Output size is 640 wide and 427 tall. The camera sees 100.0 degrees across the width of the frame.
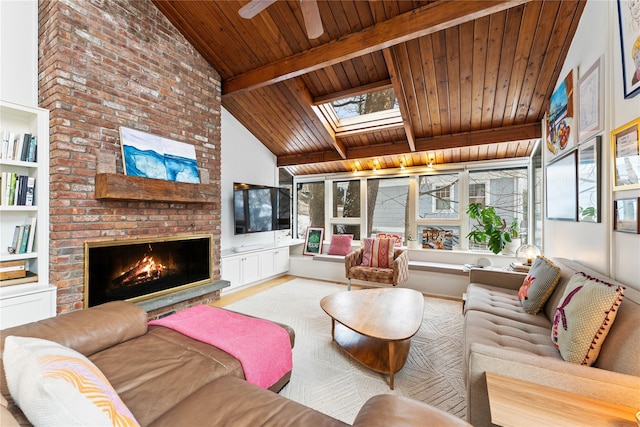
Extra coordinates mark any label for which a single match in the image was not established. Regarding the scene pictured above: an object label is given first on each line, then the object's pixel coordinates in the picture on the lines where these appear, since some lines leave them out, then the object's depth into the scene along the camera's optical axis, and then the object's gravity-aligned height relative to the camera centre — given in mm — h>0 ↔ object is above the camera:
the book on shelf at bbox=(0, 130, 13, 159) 2158 +577
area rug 1825 -1258
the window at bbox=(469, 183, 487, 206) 4547 +365
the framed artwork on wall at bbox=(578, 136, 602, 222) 1961 +264
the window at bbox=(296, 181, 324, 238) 6086 +202
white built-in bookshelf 2150 +49
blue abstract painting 2770 +650
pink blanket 1586 -782
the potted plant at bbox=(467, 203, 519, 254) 3777 -222
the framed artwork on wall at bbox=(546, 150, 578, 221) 2377 +258
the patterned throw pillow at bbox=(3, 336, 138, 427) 718 -510
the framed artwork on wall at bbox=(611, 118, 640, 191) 1539 +359
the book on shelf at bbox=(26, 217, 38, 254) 2285 -181
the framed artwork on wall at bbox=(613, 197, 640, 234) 1521 -5
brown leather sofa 1025 -792
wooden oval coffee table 2029 -875
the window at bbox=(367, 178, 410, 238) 5180 +204
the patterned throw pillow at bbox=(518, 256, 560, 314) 2123 -587
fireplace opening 2617 -592
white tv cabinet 4172 -864
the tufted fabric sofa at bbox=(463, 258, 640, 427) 1105 -704
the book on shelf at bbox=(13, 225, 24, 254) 2258 -208
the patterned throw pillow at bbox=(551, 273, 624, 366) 1319 -552
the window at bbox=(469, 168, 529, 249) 4258 +365
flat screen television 4434 +118
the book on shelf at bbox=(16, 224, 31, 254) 2262 -205
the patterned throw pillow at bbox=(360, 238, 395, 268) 4320 -635
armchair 3955 -856
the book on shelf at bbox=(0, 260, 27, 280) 2174 -452
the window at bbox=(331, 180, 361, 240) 5664 +140
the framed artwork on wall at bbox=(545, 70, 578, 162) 2455 +951
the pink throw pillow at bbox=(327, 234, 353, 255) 5305 -594
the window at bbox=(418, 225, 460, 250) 4715 -394
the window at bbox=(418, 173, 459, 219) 4758 +333
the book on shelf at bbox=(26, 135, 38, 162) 2291 +563
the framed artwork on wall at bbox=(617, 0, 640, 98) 1522 +1005
